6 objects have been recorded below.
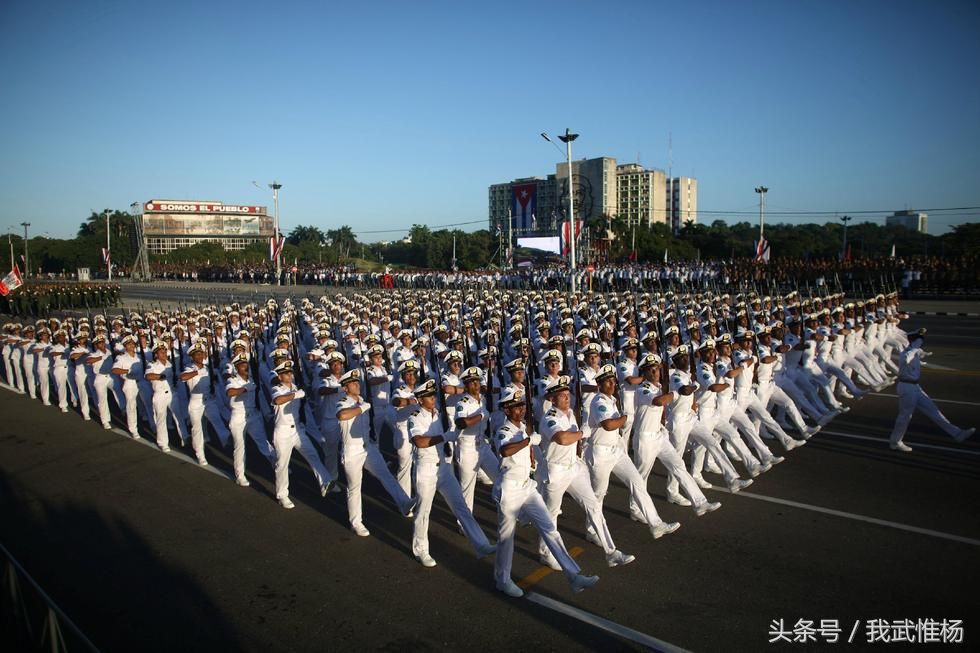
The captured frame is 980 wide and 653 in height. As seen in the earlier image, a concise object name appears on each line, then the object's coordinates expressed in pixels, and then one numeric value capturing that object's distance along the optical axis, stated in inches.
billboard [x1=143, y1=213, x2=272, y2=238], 4188.0
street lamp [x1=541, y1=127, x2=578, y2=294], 1107.3
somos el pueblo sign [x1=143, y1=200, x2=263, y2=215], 4180.6
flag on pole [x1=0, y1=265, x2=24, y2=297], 1104.2
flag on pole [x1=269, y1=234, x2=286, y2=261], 1582.2
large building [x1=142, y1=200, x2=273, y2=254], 4188.0
